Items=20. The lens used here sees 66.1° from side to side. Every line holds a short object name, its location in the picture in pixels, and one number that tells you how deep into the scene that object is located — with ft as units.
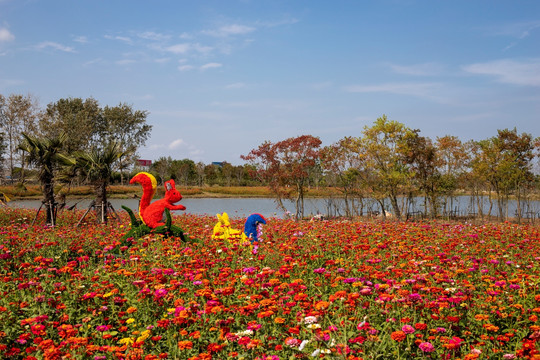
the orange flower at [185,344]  9.39
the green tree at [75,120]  154.30
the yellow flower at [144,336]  9.86
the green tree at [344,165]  87.92
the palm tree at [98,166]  44.83
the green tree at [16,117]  141.90
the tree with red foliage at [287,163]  81.71
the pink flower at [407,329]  10.19
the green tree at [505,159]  83.25
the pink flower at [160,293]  13.19
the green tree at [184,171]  228.43
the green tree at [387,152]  73.51
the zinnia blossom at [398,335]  9.29
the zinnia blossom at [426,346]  9.42
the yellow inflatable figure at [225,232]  22.60
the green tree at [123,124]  184.34
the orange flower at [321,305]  10.98
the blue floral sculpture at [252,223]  28.81
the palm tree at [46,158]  44.88
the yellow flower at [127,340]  10.50
